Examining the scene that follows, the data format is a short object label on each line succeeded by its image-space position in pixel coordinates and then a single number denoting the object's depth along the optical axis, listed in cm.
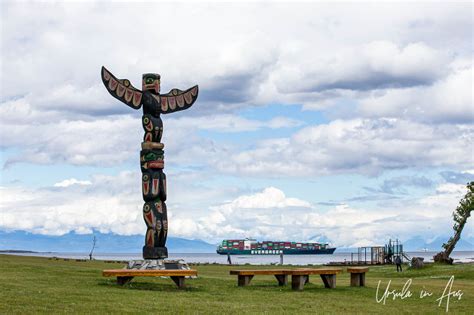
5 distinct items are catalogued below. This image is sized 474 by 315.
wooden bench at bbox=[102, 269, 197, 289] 2711
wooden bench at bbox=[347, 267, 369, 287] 3078
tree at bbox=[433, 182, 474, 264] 6112
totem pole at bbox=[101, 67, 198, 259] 3259
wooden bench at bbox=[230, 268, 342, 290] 2844
